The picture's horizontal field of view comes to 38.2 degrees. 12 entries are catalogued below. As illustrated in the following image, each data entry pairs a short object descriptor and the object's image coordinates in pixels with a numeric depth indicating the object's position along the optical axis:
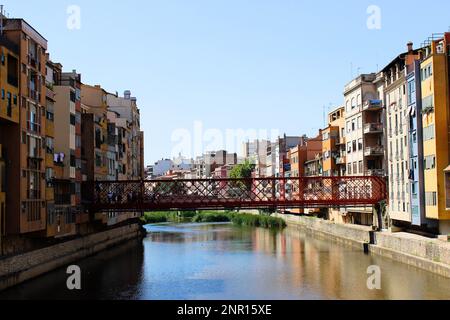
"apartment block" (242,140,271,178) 137.88
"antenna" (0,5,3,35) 37.22
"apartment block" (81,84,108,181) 54.94
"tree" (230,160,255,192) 140.62
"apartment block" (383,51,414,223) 47.56
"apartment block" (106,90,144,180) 80.19
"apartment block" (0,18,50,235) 36.97
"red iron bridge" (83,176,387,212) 52.78
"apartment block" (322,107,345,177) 71.06
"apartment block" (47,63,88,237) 45.62
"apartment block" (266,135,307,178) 108.31
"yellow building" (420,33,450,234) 40.78
